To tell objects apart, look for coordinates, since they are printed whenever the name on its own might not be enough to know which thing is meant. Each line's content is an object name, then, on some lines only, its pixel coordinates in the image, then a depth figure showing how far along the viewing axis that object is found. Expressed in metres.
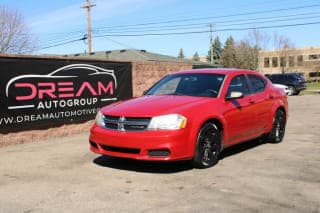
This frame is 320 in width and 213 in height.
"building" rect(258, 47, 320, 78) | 87.38
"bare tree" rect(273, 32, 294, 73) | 86.20
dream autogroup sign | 10.30
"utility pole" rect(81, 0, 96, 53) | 37.53
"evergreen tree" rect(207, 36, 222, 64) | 104.65
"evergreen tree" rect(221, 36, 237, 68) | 78.75
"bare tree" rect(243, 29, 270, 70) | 75.88
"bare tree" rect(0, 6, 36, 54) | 43.67
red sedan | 6.75
